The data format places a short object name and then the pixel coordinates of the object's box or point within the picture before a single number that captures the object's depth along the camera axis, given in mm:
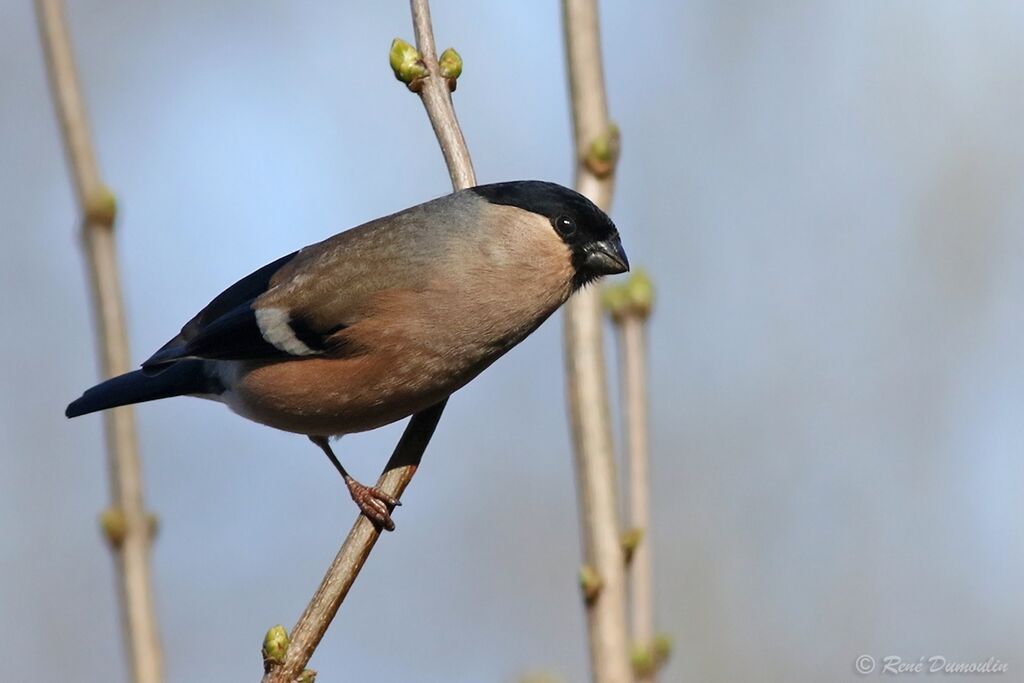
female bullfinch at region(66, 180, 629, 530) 7043
